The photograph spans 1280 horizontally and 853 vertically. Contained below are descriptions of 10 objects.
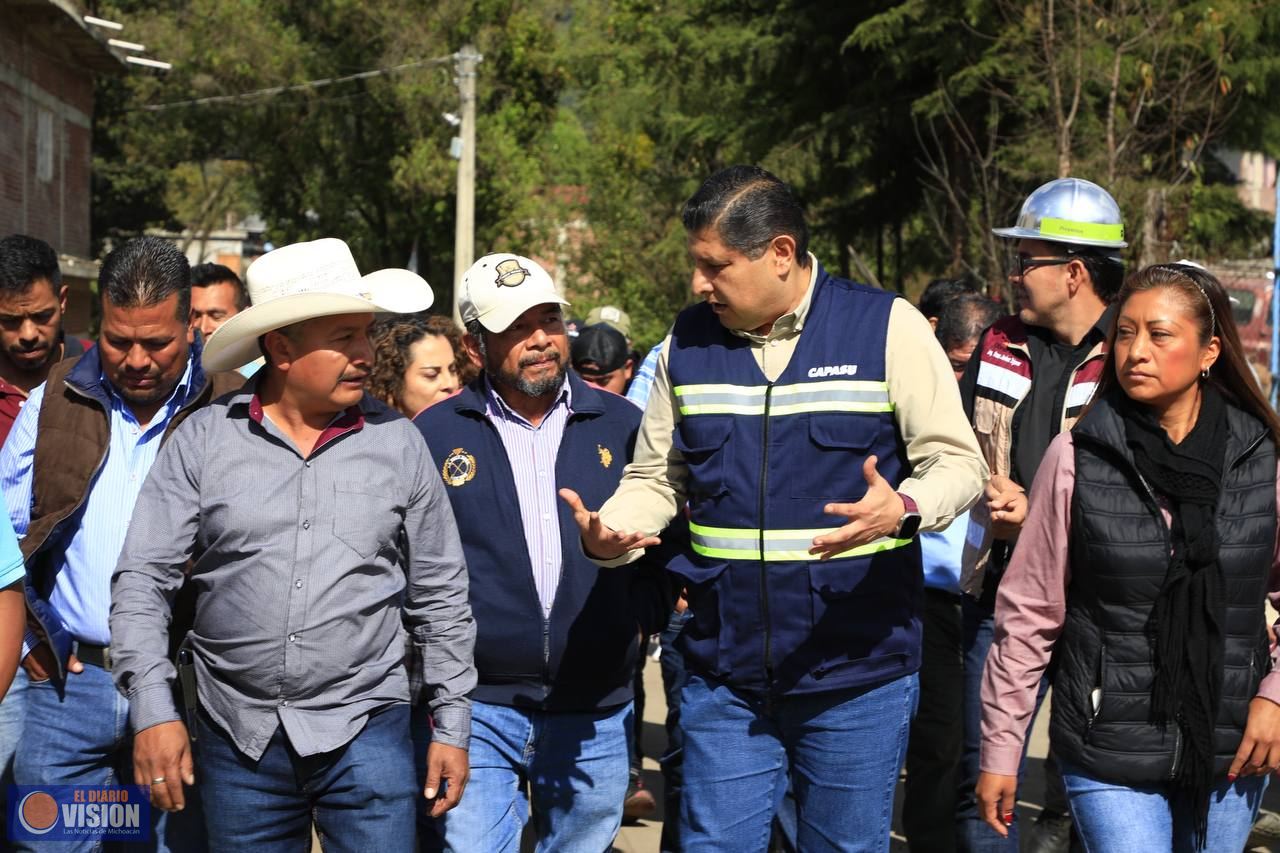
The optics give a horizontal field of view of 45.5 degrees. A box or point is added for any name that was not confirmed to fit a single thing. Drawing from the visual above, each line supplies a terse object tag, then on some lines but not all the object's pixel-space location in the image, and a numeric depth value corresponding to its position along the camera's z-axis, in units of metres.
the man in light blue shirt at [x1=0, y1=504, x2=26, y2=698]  2.93
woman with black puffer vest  3.53
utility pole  25.09
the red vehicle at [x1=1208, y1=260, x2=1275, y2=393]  15.12
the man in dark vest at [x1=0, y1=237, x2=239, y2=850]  4.24
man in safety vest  3.75
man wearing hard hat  4.72
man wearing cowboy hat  3.66
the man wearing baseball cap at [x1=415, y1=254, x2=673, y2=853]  4.28
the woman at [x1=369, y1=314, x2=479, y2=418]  5.57
